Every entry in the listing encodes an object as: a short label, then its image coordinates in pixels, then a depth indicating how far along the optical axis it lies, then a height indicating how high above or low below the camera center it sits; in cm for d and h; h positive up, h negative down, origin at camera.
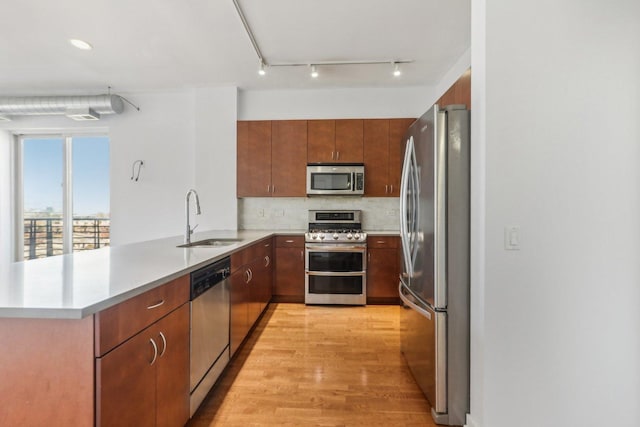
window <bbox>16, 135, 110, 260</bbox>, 449 +32
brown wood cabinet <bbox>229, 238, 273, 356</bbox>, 235 -71
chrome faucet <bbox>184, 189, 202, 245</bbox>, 260 -20
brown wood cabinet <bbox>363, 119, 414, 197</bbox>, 409 +82
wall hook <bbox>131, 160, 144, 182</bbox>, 432 +64
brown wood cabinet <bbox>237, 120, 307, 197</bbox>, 414 +79
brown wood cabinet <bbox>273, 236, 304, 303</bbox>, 389 -70
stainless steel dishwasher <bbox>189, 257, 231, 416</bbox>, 167 -71
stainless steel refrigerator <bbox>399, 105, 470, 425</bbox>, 168 -27
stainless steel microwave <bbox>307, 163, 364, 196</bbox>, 405 +48
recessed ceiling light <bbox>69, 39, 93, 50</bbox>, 295 +173
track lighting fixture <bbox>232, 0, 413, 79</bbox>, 332 +175
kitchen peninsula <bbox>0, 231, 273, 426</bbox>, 98 -46
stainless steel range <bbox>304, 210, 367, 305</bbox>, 377 -70
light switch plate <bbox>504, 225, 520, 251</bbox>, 149 -12
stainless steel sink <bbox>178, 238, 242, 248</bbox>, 270 -29
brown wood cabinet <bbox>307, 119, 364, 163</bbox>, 411 +103
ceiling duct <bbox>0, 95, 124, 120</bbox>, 383 +142
